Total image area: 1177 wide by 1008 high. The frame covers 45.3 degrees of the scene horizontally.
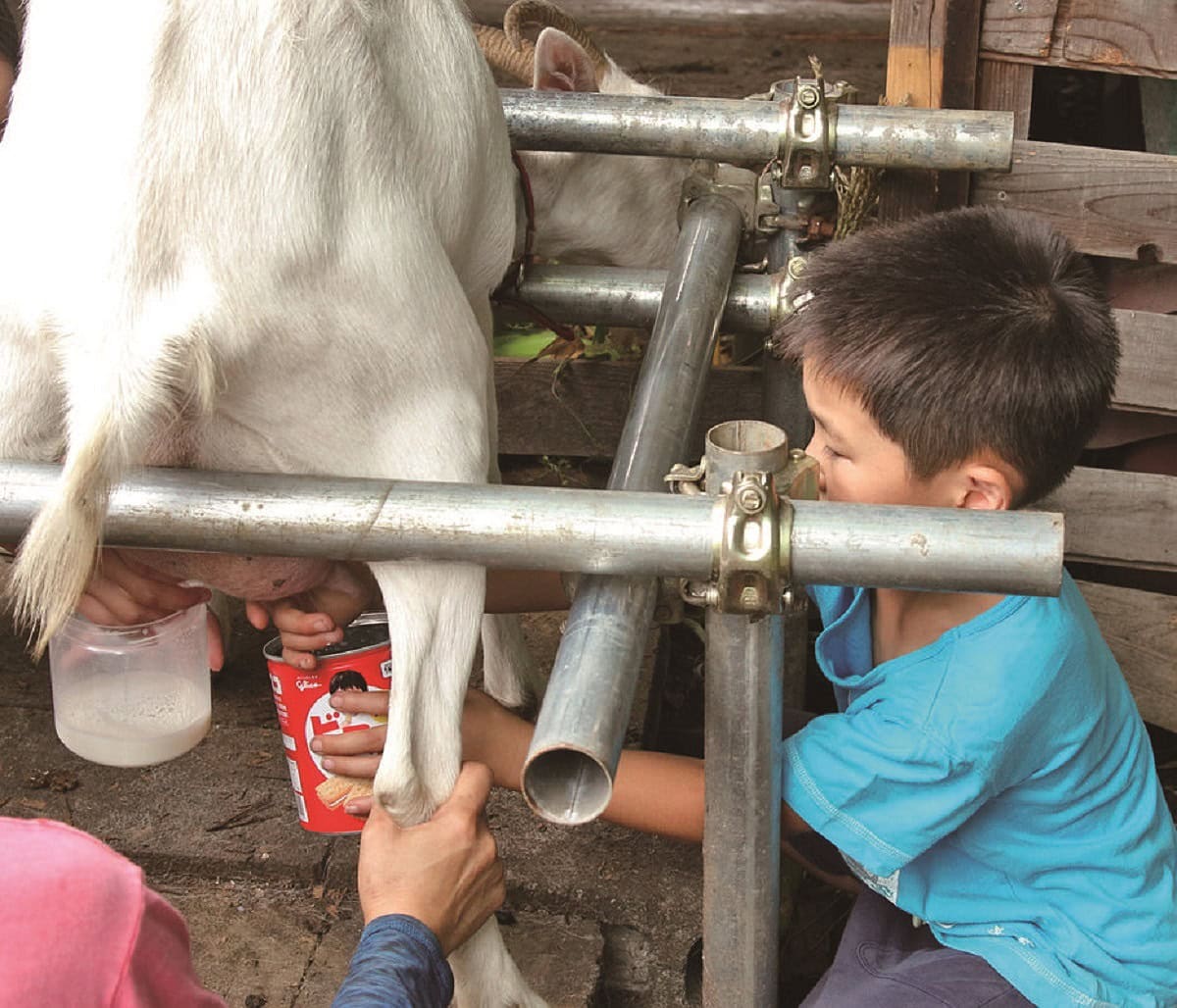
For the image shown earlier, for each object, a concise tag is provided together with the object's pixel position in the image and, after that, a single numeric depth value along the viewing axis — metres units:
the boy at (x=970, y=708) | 1.48
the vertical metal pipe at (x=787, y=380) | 2.09
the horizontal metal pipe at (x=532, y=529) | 1.11
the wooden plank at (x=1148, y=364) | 2.37
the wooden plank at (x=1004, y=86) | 2.23
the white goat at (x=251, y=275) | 1.28
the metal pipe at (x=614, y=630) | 1.06
